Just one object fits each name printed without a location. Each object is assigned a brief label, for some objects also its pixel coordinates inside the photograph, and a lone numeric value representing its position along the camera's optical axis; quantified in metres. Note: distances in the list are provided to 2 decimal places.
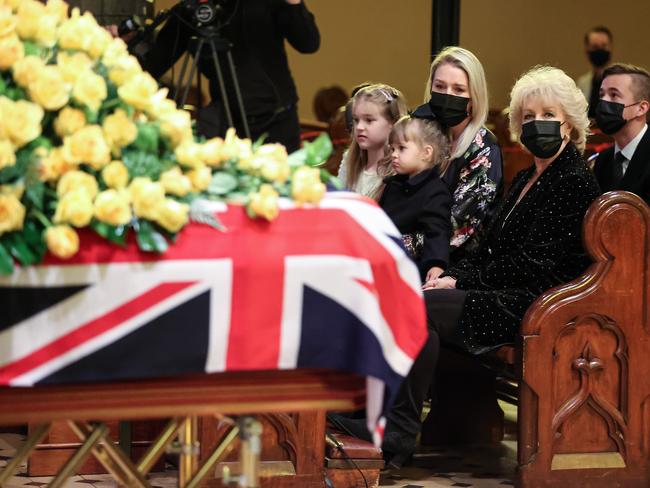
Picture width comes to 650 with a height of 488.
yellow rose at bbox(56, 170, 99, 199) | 4.30
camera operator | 8.46
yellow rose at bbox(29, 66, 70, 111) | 4.37
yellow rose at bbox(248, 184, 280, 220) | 4.46
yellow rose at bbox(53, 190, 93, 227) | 4.23
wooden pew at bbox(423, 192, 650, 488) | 7.58
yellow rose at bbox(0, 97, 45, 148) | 4.24
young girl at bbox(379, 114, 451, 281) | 8.66
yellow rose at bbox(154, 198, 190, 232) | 4.34
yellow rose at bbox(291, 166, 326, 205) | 4.59
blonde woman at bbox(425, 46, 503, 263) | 8.93
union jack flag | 4.27
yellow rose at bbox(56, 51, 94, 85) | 4.50
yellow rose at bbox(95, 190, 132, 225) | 4.28
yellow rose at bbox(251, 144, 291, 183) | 4.71
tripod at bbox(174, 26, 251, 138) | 7.04
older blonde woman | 8.03
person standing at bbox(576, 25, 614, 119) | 19.92
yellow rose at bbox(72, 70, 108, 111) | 4.45
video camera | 7.12
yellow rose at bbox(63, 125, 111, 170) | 4.36
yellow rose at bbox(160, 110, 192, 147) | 4.62
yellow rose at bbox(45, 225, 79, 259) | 4.20
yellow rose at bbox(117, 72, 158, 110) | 4.56
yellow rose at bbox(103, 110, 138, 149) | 4.47
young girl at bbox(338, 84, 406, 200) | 9.47
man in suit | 9.05
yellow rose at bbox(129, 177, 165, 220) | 4.34
